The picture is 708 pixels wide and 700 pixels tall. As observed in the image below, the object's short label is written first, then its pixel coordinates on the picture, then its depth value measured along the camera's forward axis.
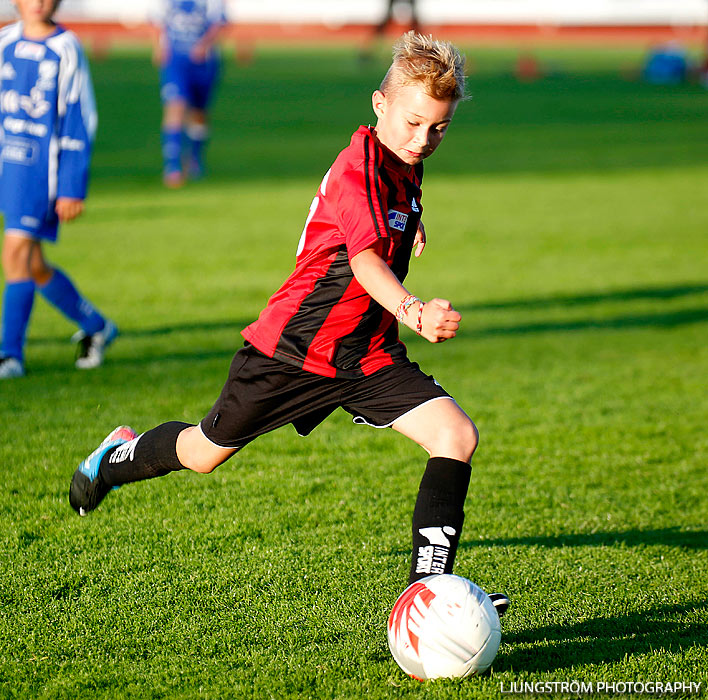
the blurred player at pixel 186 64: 29.75
